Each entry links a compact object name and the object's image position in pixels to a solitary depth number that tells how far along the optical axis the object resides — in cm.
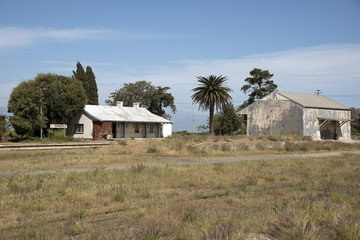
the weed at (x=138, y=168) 1422
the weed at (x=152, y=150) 2613
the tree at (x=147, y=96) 7062
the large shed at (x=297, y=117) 4266
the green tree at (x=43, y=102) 4350
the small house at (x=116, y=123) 4831
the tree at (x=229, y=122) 6725
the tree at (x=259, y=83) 6956
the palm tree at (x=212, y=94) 4975
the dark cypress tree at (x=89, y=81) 6019
